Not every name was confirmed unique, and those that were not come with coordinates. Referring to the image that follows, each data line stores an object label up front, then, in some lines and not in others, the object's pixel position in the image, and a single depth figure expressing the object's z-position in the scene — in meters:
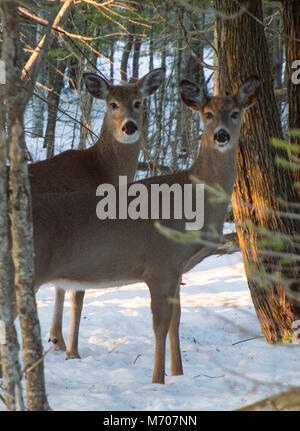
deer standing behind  13.64
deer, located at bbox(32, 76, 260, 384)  11.11
